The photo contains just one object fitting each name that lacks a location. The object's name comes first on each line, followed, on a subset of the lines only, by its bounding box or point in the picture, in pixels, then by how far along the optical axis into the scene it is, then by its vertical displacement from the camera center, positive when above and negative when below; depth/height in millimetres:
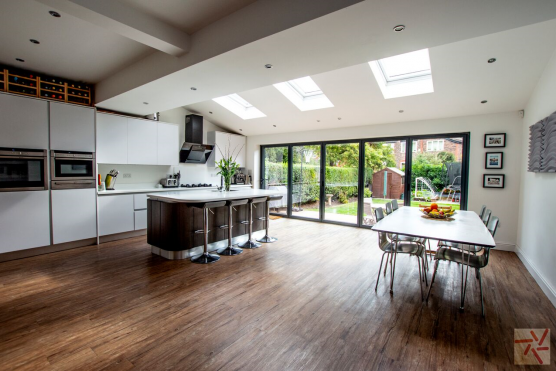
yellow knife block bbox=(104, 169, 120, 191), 4926 -164
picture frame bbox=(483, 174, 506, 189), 4340 -29
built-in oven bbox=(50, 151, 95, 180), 4023 +71
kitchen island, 3736 -764
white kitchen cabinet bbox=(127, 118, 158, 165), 5148 +610
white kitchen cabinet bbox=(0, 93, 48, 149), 3554 +662
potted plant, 4258 +8
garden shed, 5381 -131
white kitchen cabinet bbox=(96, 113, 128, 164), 4695 +589
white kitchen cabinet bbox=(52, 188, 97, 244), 4062 -720
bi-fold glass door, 4898 +29
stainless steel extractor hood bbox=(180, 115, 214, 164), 6176 +685
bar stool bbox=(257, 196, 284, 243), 4840 -995
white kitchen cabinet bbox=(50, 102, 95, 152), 3996 +680
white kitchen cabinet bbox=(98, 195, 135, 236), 4578 -787
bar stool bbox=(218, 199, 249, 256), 4047 -970
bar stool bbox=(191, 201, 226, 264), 3672 -880
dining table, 2232 -508
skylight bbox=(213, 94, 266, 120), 6112 +1626
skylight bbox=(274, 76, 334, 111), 5163 +1656
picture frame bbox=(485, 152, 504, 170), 4348 +320
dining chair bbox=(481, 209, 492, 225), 3277 -485
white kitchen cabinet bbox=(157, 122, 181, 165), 5641 +621
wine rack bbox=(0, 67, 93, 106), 3812 +1310
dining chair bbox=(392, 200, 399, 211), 4097 -455
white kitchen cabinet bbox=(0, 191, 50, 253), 3611 -732
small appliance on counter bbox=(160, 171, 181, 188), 5970 -203
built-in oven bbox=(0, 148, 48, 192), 3578 -9
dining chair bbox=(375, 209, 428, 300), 2857 -804
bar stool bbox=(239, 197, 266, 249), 4410 -941
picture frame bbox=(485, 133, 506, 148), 4336 +655
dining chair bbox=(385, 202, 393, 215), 3853 -478
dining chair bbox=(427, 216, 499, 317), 2455 -797
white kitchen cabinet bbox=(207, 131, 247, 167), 6848 +787
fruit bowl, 3225 -450
